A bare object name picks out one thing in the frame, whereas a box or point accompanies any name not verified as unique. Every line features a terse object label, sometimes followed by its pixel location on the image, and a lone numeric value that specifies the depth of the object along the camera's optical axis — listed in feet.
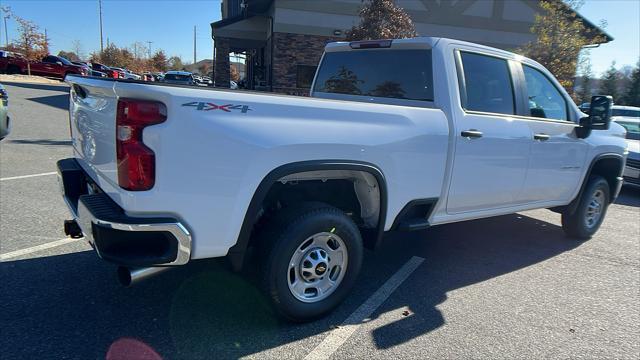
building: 57.36
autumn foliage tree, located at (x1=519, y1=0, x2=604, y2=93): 43.88
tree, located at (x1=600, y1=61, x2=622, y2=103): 129.08
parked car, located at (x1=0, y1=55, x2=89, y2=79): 111.96
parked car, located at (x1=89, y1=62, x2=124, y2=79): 129.64
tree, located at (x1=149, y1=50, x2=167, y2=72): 225.97
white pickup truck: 8.07
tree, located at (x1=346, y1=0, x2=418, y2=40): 33.40
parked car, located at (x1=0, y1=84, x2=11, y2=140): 22.71
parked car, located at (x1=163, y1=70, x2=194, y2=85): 78.48
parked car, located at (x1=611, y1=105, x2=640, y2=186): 29.09
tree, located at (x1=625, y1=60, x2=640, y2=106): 116.67
